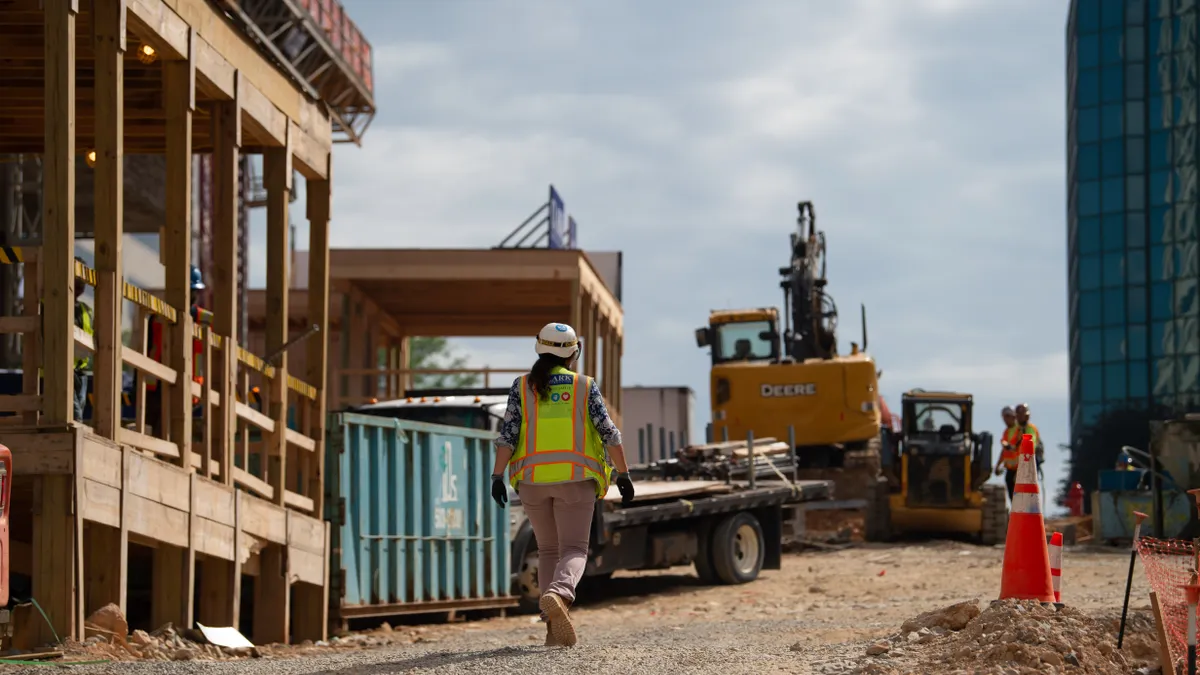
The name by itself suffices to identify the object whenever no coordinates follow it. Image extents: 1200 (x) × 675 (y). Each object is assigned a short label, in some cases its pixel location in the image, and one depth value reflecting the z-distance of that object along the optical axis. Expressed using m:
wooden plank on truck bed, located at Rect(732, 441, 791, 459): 24.50
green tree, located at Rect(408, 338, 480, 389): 89.22
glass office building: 75.19
